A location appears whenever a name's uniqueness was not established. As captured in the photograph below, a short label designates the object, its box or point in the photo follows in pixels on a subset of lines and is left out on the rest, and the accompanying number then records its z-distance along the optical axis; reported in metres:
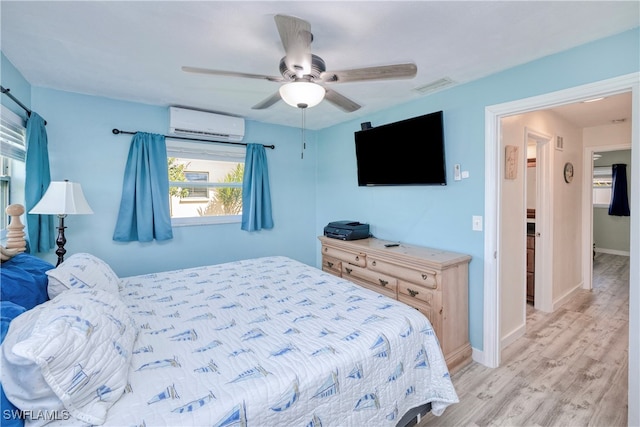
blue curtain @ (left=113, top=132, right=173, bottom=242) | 3.05
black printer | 3.39
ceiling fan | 1.53
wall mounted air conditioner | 3.19
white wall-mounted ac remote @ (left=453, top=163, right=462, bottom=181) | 2.66
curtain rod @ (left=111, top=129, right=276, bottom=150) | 3.01
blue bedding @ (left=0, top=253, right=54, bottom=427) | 1.18
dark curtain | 6.25
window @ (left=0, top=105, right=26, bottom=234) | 2.11
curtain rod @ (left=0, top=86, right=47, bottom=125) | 1.94
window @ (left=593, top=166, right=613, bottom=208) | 6.56
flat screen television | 2.73
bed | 0.96
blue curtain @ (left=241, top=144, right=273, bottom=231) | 3.79
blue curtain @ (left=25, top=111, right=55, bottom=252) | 2.34
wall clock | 3.81
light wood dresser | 2.39
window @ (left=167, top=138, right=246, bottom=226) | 3.47
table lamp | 2.20
